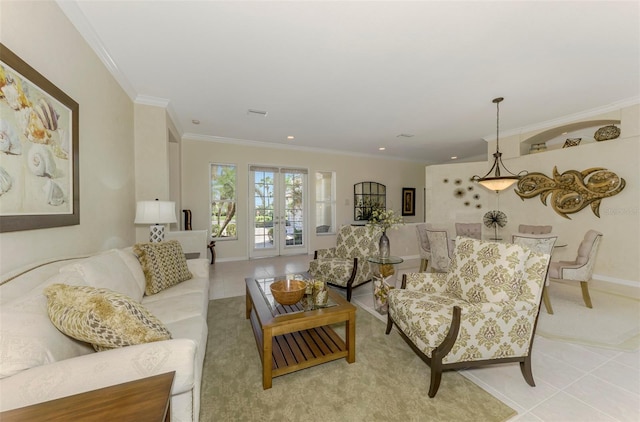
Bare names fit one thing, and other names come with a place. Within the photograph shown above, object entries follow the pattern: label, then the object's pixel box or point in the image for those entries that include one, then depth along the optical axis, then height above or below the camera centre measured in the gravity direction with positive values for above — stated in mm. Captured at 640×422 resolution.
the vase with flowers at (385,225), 3193 -209
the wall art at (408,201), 7674 +265
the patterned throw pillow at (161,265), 2262 -543
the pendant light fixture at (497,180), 3579 +449
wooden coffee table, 1708 -1074
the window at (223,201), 5434 +194
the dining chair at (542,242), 2828 -396
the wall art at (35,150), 1320 +380
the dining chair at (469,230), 4711 -401
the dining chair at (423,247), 4246 -656
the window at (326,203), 6516 +177
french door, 5801 -37
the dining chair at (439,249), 3741 -620
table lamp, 2824 -27
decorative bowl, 2014 -704
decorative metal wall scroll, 3852 +375
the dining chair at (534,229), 4088 -346
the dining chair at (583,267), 2900 -705
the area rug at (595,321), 2285 -1210
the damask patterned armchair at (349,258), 3193 -712
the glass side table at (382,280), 2836 -845
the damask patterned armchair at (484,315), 1604 -734
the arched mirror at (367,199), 6918 +313
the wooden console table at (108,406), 729 -626
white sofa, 881 -601
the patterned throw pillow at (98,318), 1052 -477
